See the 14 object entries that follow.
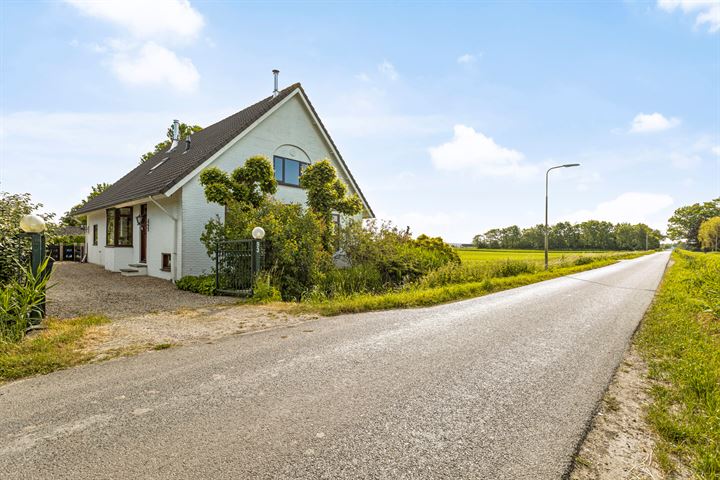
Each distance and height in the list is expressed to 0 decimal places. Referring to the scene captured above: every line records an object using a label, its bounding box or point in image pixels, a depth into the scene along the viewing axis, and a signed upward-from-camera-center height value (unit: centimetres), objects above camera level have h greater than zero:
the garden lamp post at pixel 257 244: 907 +2
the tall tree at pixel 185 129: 3008 +999
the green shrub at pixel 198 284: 999 -119
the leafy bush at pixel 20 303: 488 -88
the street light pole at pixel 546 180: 2011 +393
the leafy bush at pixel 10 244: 589 -1
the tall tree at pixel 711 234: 6730 +251
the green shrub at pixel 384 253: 1407 -32
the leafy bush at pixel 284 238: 1021 +21
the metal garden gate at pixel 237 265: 936 -57
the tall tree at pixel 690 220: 9525 +770
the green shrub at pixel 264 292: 856 -117
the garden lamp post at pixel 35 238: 552 +9
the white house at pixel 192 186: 1233 +239
